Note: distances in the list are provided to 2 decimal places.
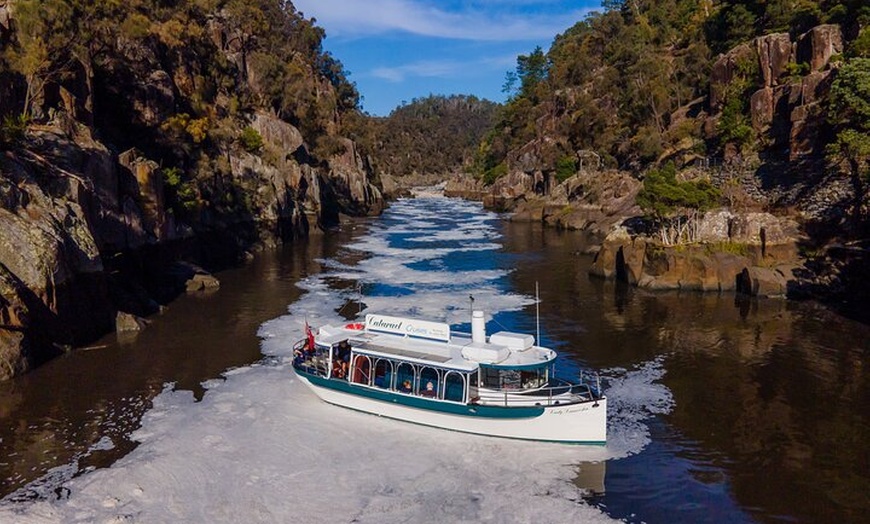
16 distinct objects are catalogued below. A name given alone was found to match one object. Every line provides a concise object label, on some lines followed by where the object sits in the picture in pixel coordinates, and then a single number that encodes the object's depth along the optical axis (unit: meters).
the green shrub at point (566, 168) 111.88
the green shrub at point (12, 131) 30.81
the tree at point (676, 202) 48.16
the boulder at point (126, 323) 33.66
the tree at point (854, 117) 41.28
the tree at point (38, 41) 35.72
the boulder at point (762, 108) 65.81
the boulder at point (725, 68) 76.50
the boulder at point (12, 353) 25.33
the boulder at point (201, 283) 45.00
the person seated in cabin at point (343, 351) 23.34
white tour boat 19.86
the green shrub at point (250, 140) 73.38
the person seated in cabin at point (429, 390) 20.80
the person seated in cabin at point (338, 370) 22.88
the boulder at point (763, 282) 41.03
